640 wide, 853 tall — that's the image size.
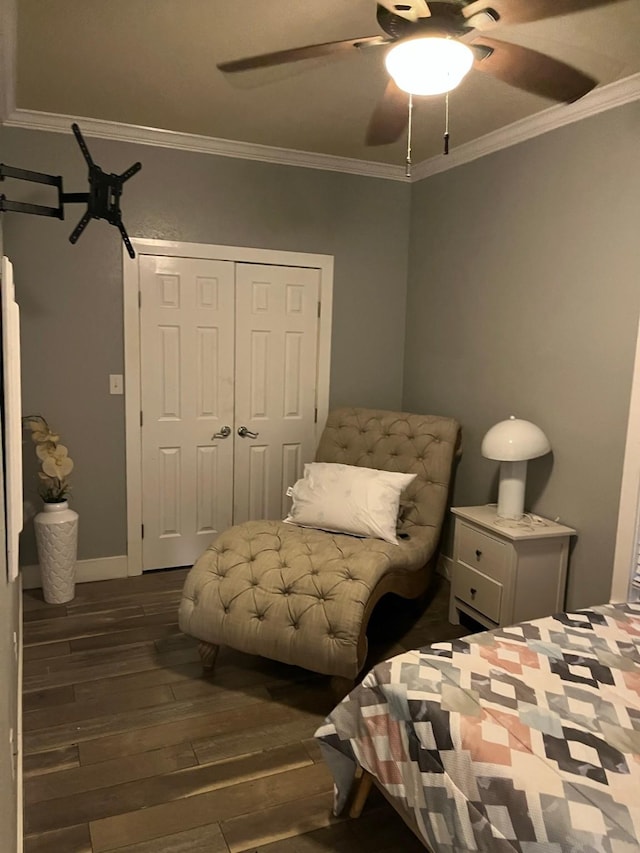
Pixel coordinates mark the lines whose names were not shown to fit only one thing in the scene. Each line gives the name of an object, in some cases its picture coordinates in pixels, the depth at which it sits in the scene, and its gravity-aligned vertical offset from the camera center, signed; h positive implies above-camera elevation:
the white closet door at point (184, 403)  3.58 -0.31
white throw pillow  3.04 -0.72
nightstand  2.78 -0.94
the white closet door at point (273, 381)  3.80 -0.17
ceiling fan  1.53 +0.86
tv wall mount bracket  2.43 +0.61
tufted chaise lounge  2.40 -0.97
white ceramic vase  3.22 -1.05
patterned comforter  1.25 -0.86
